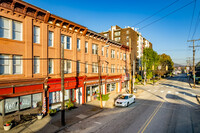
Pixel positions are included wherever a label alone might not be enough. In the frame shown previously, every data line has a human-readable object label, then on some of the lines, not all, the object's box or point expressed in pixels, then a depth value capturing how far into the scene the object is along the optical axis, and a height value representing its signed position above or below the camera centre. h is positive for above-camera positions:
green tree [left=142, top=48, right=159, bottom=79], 49.59 +3.99
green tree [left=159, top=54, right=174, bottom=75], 73.50 +3.17
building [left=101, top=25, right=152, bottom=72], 61.71 +16.53
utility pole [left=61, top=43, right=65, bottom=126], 12.09 -3.56
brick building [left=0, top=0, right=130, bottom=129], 12.03 +1.20
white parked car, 18.57 -4.88
